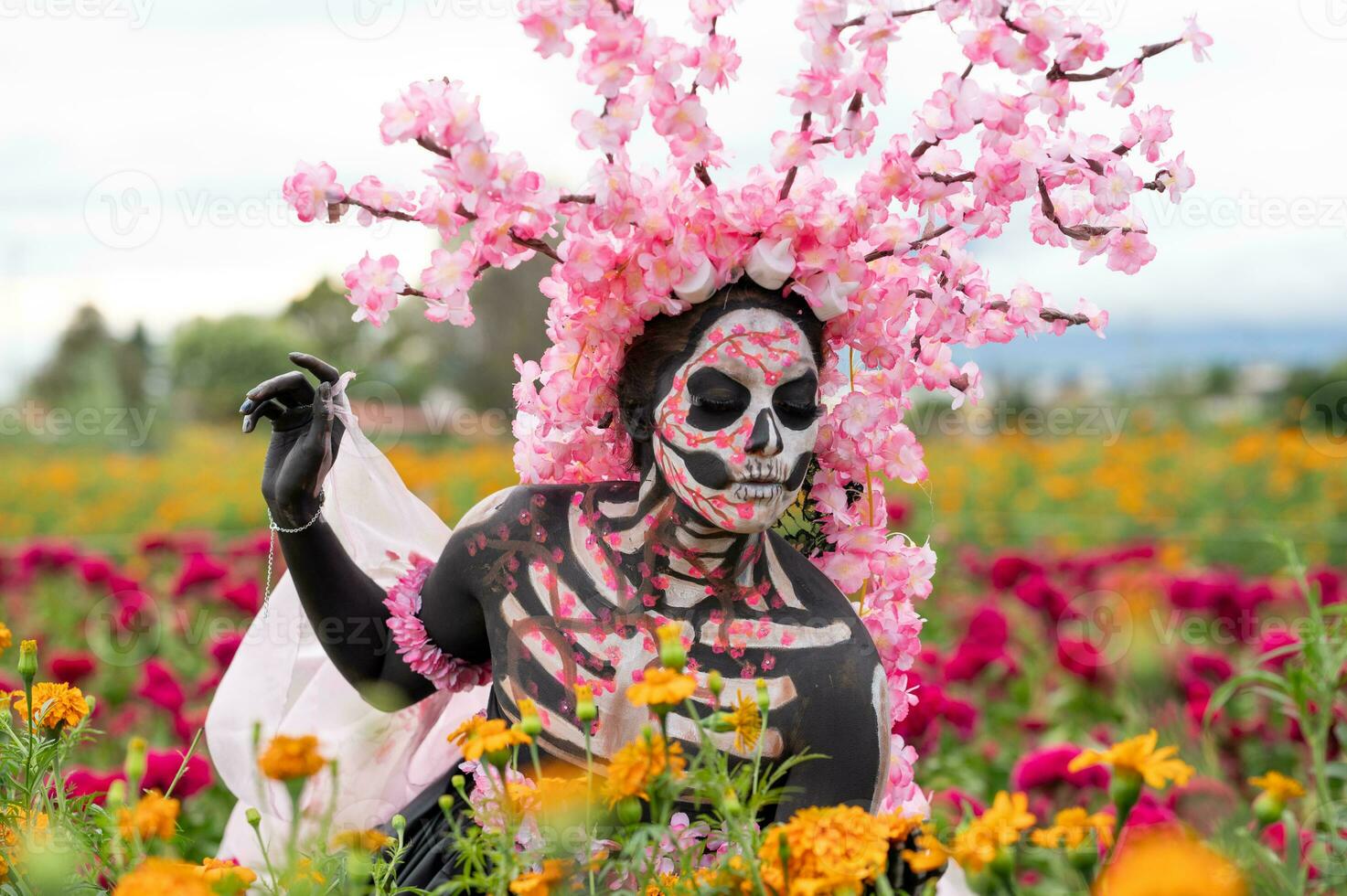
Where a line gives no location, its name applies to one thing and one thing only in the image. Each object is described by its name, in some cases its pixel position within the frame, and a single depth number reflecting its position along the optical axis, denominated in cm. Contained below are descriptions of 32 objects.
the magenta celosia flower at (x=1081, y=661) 288
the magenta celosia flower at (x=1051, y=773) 216
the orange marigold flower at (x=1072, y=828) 96
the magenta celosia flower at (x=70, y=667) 253
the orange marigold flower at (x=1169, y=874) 76
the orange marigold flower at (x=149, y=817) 94
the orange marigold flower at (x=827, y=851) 99
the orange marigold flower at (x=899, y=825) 107
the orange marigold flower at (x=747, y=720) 119
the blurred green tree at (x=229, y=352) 2758
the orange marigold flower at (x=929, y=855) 100
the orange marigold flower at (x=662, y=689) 101
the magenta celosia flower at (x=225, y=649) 253
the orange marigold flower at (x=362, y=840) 104
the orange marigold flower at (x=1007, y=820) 94
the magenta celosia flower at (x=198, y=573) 337
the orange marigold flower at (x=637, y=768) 104
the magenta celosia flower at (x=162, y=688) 251
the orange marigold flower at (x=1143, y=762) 96
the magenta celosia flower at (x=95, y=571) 351
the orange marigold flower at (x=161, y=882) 87
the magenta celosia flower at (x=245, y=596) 321
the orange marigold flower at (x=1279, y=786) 100
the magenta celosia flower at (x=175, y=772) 194
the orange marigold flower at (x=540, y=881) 103
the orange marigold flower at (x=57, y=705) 133
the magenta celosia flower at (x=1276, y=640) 231
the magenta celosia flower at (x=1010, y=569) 342
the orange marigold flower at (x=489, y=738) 104
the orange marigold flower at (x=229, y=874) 96
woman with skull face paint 153
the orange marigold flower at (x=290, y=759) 93
